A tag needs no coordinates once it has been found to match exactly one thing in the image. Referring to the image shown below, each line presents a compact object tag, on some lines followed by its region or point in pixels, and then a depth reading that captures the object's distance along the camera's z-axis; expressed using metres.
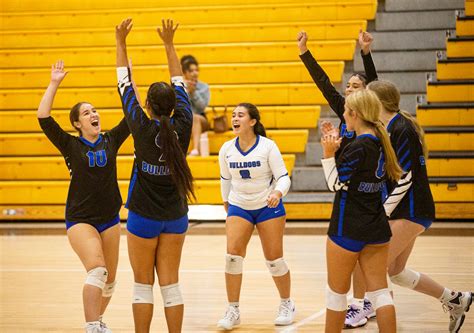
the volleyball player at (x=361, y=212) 8.19
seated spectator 20.59
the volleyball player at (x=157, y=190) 8.76
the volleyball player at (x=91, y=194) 9.45
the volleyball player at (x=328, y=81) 10.70
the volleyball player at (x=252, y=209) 11.08
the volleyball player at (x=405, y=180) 9.66
